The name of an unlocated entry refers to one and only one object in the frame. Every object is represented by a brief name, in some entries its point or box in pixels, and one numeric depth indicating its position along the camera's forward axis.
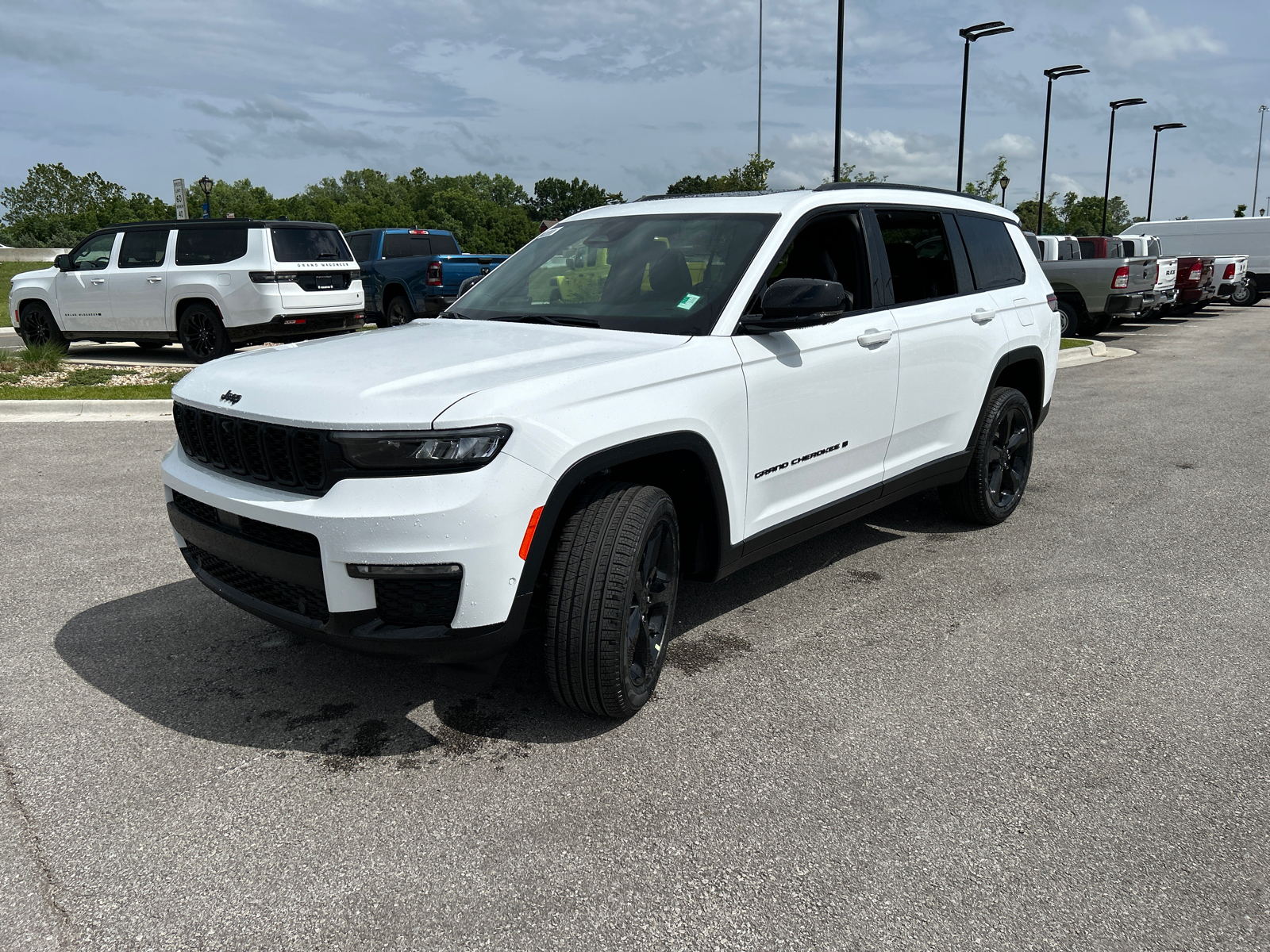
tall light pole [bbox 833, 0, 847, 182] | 22.27
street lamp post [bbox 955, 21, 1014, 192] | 29.25
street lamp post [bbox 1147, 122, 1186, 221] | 57.16
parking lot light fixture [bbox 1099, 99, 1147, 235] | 48.62
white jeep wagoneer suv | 12.60
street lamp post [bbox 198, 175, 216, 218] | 29.66
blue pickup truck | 16.16
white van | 29.95
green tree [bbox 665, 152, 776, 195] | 34.56
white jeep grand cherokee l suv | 2.96
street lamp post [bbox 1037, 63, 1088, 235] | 37.84
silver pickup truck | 17.92
